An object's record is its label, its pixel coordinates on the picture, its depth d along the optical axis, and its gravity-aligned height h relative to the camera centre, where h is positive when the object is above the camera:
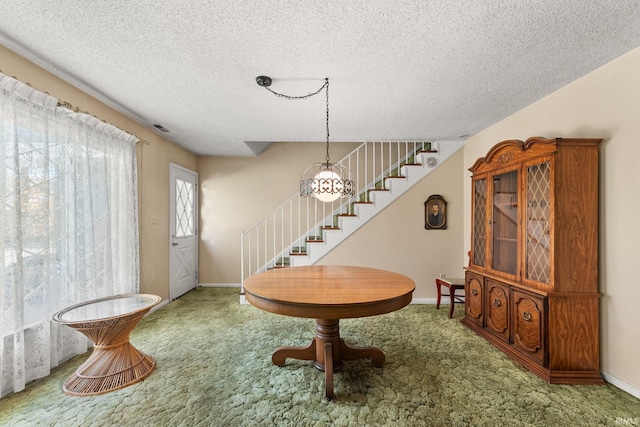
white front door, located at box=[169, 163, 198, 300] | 3.95 -0.30
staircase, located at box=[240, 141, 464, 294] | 3.90 +0.02
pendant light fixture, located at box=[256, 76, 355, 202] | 2.14 +0.23
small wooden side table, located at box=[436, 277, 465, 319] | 3.15 -0.92
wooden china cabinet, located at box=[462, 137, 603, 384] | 1.96 -0.42
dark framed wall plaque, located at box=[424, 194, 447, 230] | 3.88 -0.04
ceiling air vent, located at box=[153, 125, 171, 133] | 3.32 +1.11
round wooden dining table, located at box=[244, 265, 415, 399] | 1.54 -0.57
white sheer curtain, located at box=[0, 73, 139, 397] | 1.76 -0.09
